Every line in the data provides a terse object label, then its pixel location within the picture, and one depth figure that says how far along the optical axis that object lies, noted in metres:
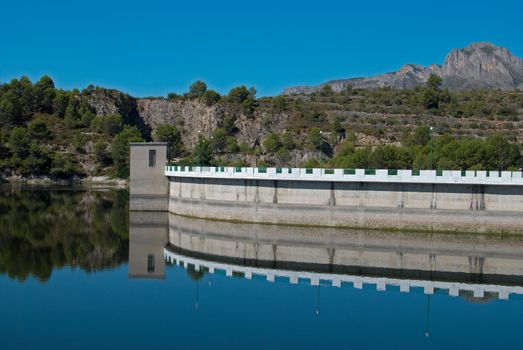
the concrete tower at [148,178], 60.47
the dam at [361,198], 45.28
